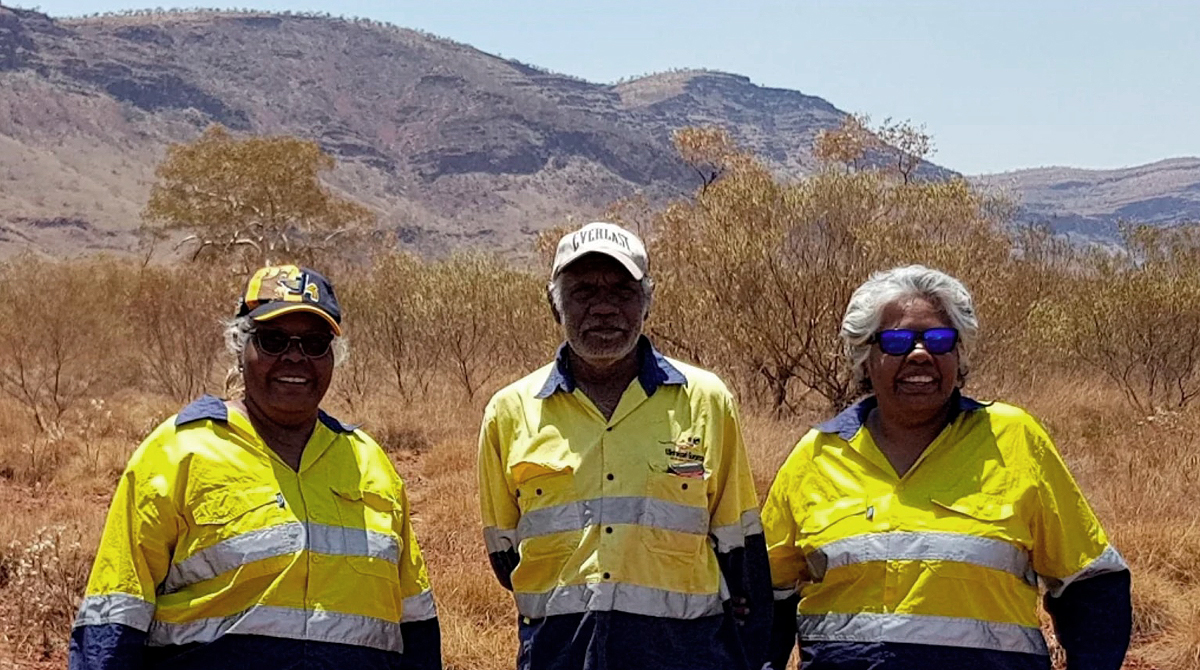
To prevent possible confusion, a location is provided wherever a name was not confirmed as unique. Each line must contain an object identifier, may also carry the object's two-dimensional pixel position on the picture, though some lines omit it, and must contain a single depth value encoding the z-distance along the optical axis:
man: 2.67
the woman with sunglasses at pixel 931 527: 2.57
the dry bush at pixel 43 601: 6.19
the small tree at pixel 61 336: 14.70
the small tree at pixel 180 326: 15.17
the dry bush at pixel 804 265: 12.02
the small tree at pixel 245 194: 32.59
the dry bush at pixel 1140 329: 14.88
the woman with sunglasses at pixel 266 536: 2.42
